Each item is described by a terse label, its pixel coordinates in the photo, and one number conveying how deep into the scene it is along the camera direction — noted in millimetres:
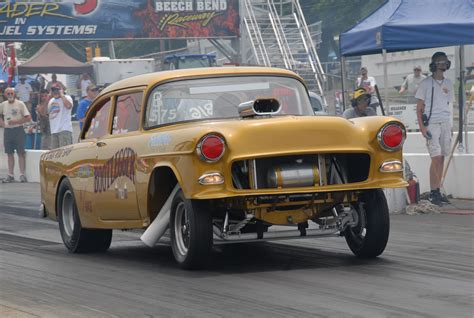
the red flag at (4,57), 46947
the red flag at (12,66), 44153
